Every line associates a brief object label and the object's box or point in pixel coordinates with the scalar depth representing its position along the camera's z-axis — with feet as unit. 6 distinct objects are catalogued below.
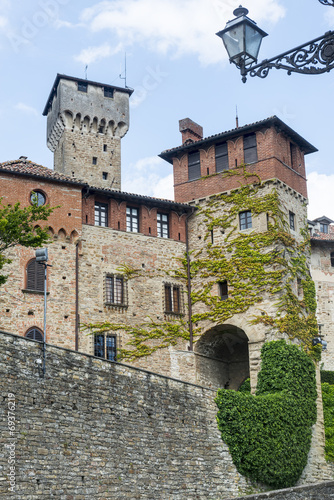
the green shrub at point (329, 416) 115.03
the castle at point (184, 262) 102.78
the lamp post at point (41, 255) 68.74
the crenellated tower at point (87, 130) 159.43
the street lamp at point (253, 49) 28.63
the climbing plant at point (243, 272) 109.81
